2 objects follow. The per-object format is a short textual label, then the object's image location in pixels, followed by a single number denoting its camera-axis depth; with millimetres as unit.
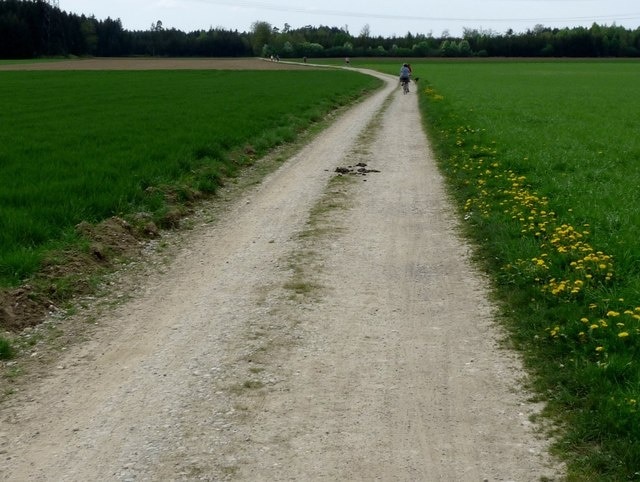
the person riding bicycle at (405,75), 48438
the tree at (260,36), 181762
